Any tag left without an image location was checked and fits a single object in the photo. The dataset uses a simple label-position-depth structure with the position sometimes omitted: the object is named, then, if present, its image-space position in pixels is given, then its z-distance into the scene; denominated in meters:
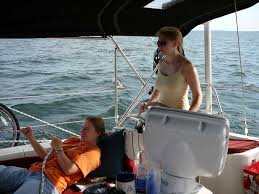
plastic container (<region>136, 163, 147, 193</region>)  1.96
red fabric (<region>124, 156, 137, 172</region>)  2.38
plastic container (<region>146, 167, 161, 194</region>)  1.88
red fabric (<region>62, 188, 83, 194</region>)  2.11
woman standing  2.18
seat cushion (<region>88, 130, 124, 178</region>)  2.32
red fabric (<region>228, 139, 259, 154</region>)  2.55
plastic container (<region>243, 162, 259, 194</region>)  2.35
